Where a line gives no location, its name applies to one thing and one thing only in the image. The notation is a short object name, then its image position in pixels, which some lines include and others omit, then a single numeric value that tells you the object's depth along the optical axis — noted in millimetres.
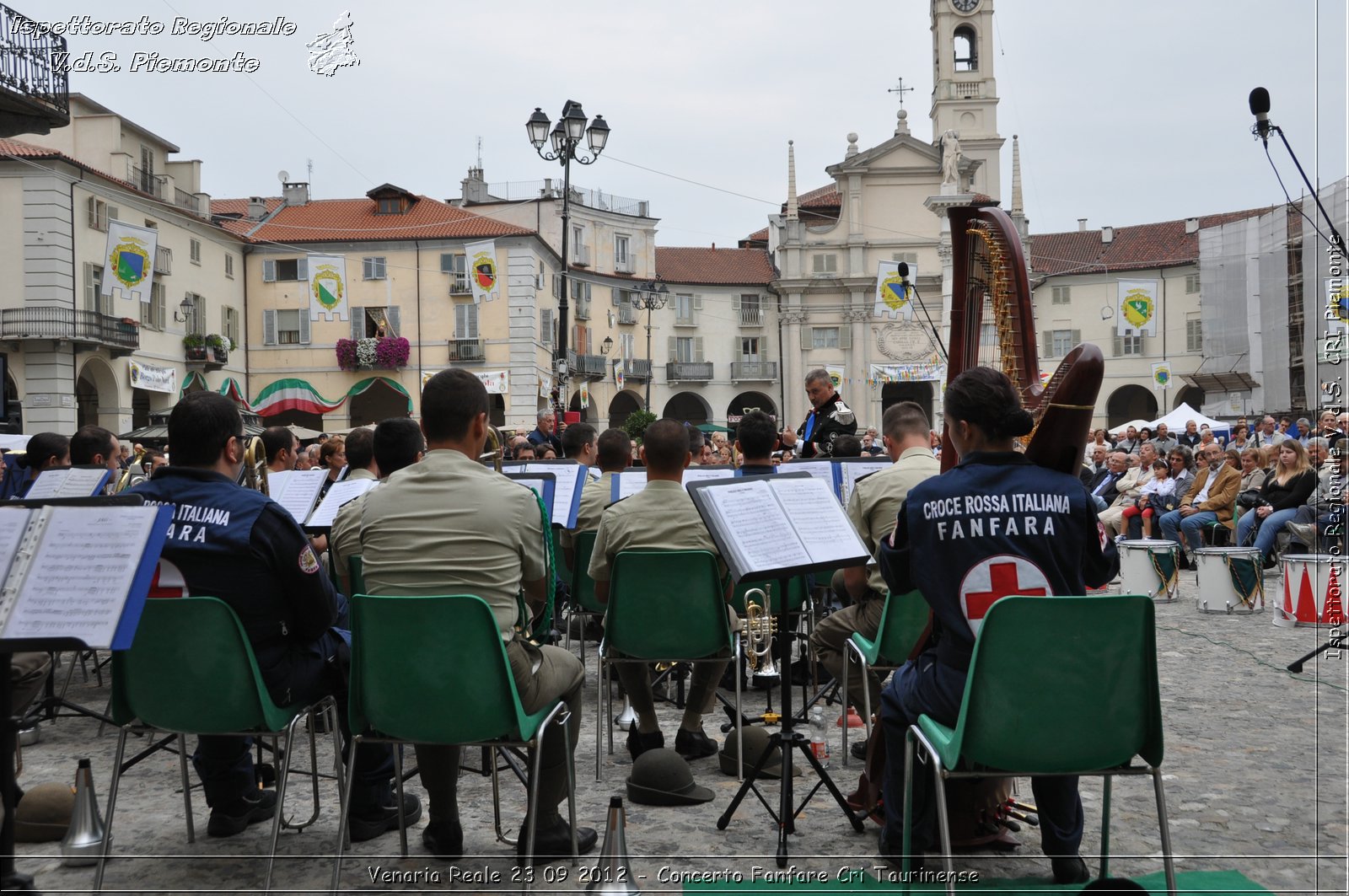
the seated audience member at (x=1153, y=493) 15516
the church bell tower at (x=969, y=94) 51938
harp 3490
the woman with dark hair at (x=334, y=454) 9578
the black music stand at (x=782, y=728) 3914
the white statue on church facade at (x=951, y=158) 46281
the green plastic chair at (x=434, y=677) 3467
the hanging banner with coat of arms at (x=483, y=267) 22766
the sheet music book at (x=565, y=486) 7160
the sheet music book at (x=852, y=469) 8008
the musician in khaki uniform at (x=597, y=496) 6820
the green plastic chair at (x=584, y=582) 6473
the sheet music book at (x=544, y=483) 6219
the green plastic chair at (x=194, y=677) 3652
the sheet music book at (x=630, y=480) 7688
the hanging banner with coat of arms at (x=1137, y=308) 27797
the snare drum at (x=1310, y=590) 8469
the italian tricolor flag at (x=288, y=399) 37812
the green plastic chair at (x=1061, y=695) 3064
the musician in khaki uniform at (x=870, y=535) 5152
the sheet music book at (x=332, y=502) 6461
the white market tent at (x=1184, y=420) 28719
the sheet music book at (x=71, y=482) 7164
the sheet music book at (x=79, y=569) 3107
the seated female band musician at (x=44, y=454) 7785
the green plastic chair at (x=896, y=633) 4711
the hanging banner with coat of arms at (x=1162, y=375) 38281
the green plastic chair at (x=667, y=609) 5090
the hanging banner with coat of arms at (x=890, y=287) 31350
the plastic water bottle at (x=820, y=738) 5531
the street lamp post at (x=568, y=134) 15789
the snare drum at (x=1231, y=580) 10617
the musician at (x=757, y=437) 6410
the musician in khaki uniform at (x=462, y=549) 3811
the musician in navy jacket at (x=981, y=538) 3441
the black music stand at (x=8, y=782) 3465
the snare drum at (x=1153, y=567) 11703
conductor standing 9641
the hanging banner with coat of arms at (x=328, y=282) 21453
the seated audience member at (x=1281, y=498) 12055
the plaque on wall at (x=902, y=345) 52281
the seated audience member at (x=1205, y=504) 13539
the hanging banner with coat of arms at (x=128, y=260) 18297
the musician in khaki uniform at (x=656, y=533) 5480
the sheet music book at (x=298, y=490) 7020
